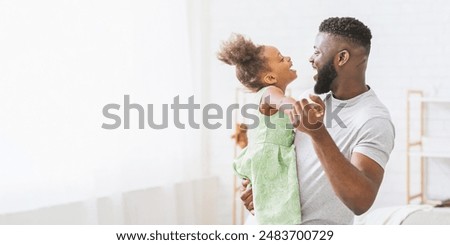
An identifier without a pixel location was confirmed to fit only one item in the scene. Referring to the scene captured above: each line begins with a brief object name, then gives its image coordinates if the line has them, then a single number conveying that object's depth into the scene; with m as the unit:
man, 3.38
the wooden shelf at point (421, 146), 5.71
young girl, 3.67
